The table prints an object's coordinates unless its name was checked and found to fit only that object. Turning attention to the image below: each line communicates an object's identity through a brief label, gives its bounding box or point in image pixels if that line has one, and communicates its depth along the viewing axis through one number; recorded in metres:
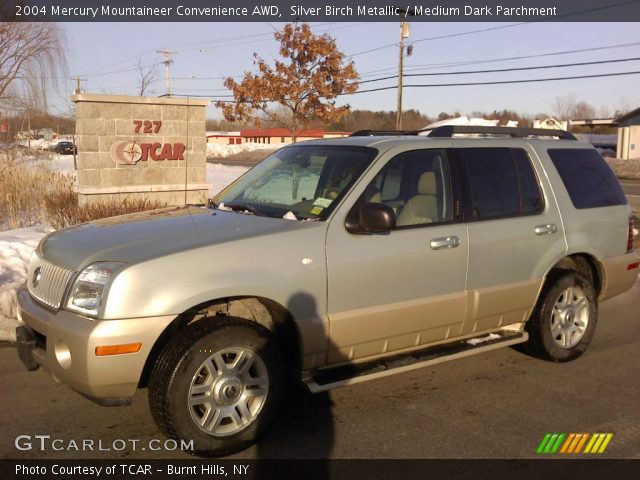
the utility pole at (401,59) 35.62
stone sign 11.08
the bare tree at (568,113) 77.71
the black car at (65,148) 47.75
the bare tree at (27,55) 19.12
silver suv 3.54
